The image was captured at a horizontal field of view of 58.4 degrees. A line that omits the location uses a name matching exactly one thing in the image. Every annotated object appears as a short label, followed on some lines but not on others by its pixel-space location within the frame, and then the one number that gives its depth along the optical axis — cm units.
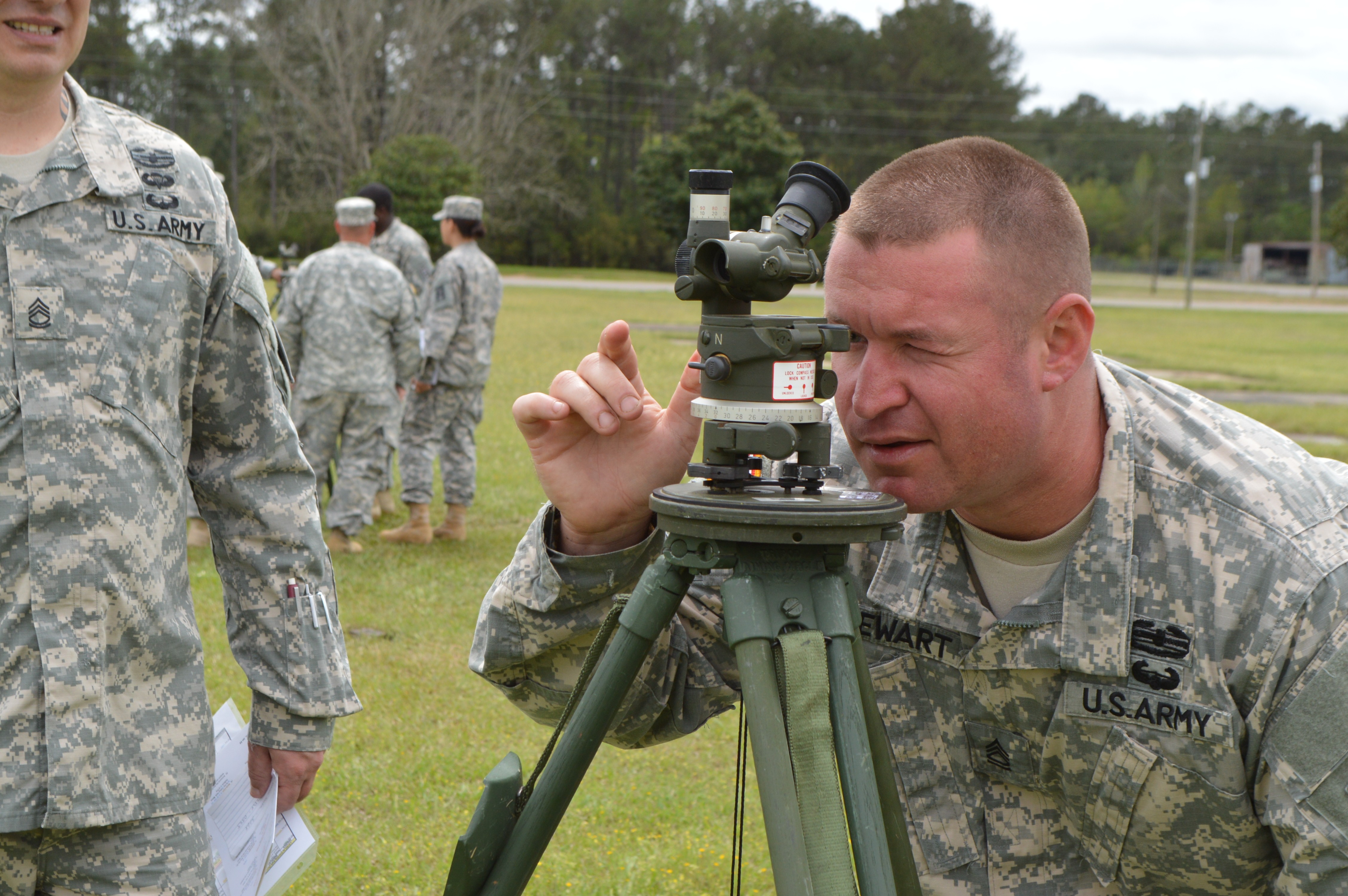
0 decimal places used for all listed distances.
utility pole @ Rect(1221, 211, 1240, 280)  8238
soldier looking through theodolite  200
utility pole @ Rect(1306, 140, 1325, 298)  5884
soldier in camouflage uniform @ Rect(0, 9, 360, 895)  215
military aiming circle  151
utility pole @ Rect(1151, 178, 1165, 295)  6328
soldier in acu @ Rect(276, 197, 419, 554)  812
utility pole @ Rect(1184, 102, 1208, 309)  4372
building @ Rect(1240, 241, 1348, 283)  8125
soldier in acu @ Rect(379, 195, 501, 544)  880
